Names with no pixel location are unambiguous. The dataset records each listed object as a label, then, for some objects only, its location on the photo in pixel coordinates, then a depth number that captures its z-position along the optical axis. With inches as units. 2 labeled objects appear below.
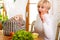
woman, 68.6
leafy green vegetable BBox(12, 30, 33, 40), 51.3
